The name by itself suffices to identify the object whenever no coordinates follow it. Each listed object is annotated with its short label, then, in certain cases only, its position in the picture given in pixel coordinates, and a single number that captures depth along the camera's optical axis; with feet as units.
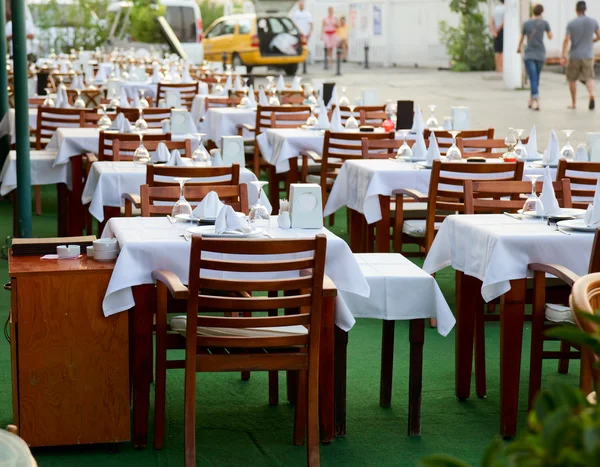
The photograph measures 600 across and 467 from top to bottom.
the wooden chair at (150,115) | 30.86
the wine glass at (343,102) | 35.37
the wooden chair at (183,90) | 43.39
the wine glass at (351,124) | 29.58
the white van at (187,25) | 83.76
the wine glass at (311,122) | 30.53
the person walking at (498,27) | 88.28
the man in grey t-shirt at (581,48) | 57.67
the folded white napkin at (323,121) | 30.32
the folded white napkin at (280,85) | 43.69
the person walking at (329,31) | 108.17
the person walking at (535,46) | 60.44
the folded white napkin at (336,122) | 29.86
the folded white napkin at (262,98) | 37.37
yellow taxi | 93.86
